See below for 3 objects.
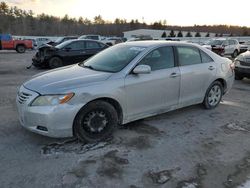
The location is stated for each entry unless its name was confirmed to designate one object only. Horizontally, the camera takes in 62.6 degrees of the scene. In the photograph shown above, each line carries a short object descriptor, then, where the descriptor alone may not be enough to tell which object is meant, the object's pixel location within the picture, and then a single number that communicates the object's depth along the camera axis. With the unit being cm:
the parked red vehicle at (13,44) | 1939
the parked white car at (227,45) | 1605
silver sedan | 300
